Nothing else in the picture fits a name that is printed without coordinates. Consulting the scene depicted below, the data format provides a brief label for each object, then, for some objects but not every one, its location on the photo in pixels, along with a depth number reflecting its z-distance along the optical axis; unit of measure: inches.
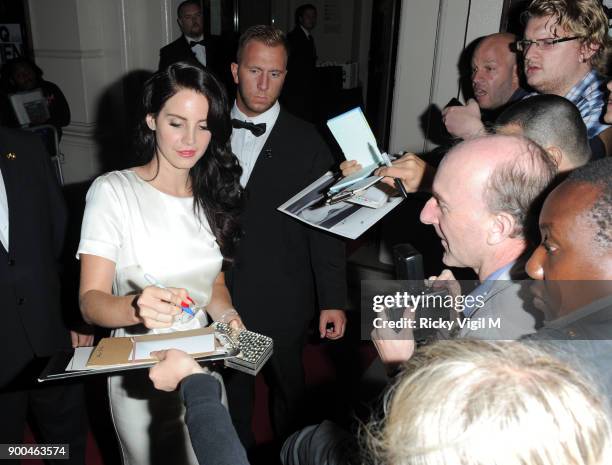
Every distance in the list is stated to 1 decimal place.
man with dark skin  38.9
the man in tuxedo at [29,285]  77.4
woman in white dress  65.8
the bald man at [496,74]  119.2
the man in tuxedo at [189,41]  189.2
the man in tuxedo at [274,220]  88.7
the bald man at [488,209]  55.6
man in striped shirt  92.1
